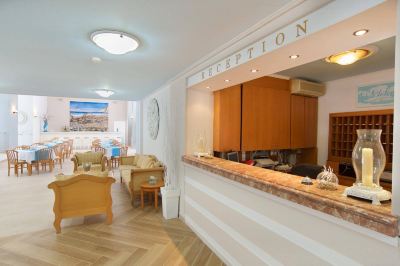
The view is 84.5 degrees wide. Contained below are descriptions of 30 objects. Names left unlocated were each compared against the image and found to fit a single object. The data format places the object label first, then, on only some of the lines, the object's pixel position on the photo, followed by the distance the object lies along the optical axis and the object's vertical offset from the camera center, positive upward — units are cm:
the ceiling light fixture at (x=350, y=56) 253 +91
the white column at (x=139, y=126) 733 +14
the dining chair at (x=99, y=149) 803 -70
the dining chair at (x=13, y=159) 677 -95
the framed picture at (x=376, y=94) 386 +72
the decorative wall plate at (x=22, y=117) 1021 +54
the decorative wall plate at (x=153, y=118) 546 +34
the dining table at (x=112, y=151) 779 -75
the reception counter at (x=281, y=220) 127 -70
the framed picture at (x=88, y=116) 1308 +82
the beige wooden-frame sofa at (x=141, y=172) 440 -91
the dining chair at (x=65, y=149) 965 -91
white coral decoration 168 -38
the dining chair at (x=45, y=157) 716 -94
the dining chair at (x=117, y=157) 804 -99
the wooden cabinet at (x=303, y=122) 471 +24
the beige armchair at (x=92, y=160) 625 -90
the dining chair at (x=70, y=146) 1083 -83
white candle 142 -21
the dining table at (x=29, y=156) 684 -85
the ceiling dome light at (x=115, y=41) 210 +88
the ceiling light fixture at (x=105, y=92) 538 +93
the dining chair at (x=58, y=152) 841 -92
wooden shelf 383 +10
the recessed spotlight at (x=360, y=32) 150 +70
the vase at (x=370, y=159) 142 -17
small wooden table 419 -110
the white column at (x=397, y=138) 115 -2
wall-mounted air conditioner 444 +93
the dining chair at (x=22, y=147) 806 -68
